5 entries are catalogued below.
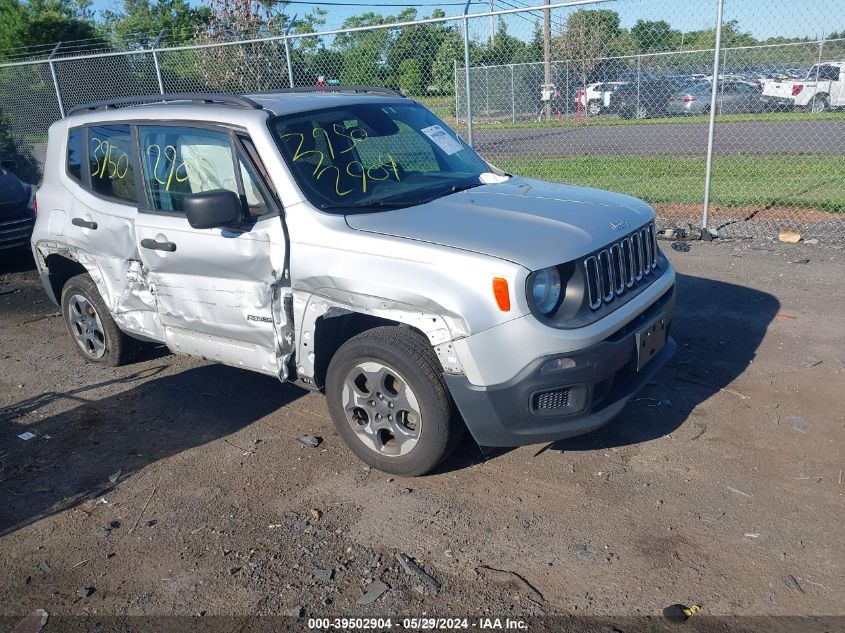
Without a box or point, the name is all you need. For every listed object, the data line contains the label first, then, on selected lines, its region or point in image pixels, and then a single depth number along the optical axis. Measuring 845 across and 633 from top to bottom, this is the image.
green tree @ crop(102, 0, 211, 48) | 34.97
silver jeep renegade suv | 3.52
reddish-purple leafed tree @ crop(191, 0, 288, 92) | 12.19
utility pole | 11.18
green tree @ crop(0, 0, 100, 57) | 30.06
